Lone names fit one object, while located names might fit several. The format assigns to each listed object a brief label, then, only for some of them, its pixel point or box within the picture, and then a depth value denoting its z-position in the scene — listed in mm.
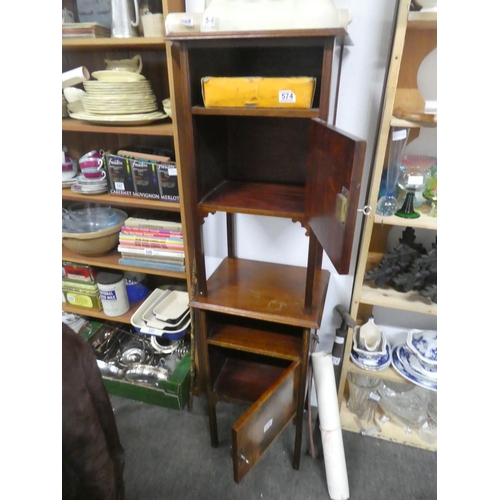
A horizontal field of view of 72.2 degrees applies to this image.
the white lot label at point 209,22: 847
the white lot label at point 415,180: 1066
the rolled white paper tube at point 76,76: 1210
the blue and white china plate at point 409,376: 1266
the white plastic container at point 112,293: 1531
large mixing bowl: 1404
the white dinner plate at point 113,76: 1140
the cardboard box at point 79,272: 1561
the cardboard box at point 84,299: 1599
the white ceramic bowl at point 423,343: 1307
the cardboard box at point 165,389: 1540
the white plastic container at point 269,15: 794
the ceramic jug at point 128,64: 1215
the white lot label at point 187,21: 898
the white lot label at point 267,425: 1042
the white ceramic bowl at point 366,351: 1341
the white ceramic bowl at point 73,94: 1259
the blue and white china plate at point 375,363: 1336
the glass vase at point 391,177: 1088
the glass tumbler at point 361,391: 1504
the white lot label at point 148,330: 1486
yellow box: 835
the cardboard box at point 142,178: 1263
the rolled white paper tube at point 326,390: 1237
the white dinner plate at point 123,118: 1165
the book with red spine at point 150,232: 1372
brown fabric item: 659
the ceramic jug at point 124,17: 1103
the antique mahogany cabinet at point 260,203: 796
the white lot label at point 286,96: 843
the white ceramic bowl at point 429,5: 849
